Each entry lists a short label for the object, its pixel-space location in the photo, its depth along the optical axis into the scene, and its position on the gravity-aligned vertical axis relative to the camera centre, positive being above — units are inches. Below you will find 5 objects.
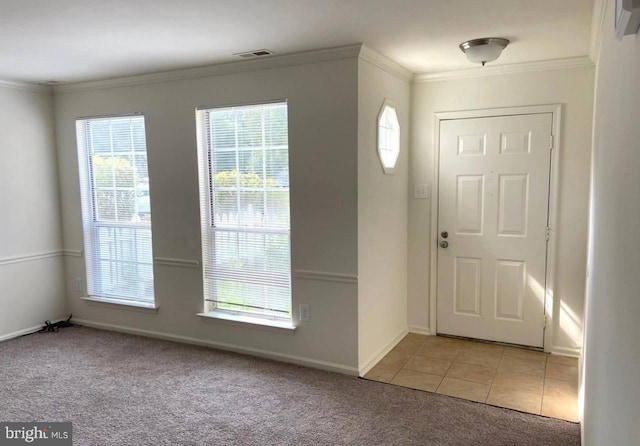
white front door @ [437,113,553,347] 149.6 -13.6
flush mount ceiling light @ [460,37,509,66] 119.9 +35.2
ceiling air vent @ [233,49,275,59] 129.9 +37.5
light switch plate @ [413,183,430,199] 164.4 -1.9
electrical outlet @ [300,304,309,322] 140.6 -37.3
